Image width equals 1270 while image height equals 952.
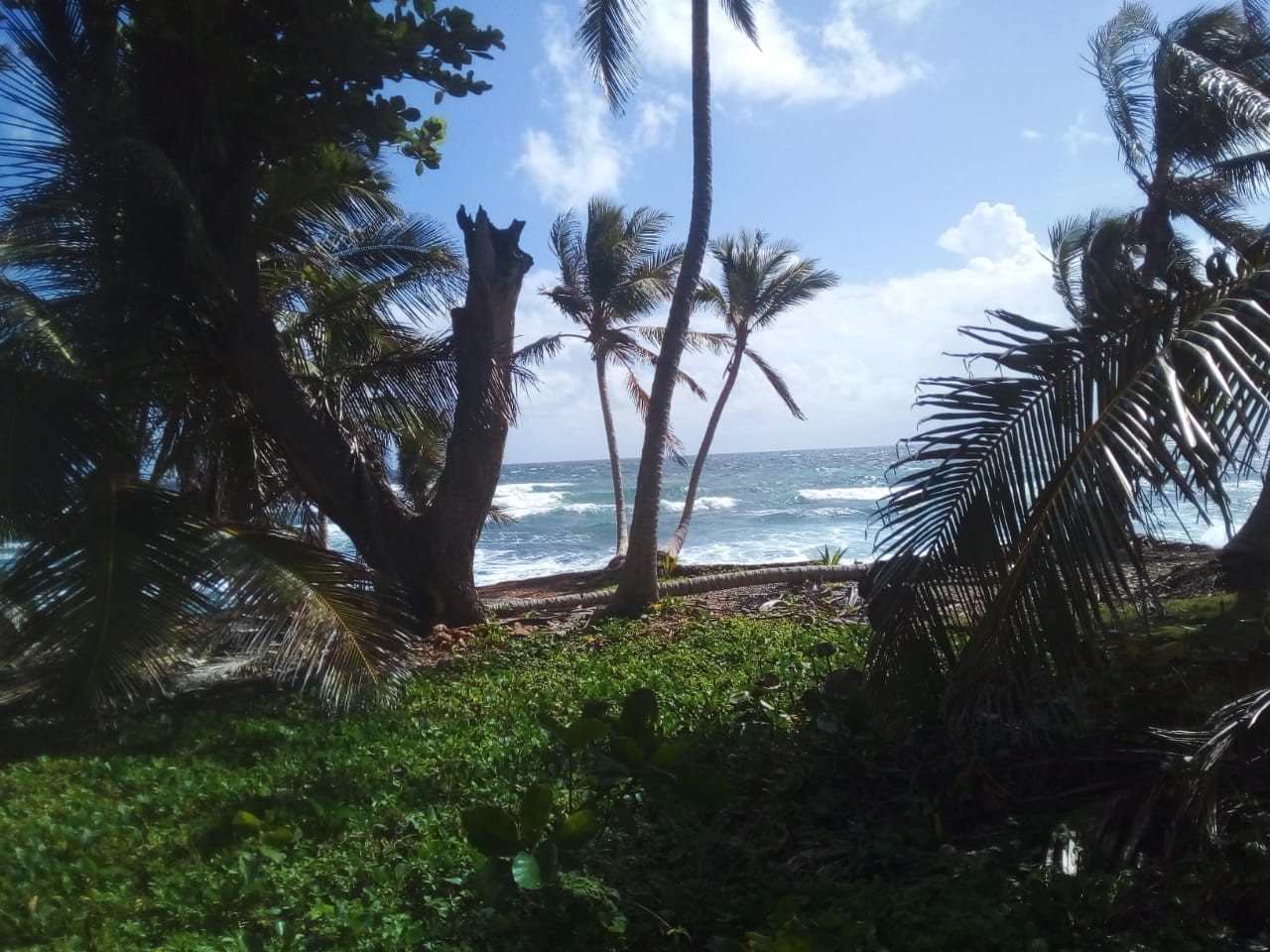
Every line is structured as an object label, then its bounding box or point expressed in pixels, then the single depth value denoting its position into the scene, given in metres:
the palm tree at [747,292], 20.19
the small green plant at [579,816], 2.86
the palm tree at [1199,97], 9.88
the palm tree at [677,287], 10.32
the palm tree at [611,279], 19.27
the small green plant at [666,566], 14.79
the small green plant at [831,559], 12.60
